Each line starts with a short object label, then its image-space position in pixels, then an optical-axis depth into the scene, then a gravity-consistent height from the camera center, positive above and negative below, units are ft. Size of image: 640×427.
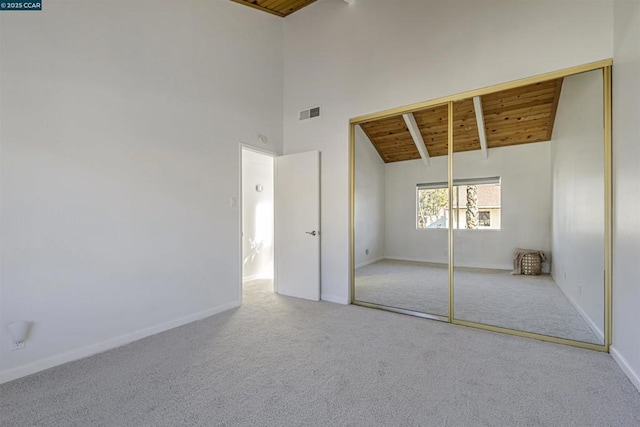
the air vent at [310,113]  13.71 +4.53
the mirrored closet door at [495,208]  8.83 +0.04
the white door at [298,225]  13.44 -0.73
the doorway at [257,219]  17.42 -0.57
